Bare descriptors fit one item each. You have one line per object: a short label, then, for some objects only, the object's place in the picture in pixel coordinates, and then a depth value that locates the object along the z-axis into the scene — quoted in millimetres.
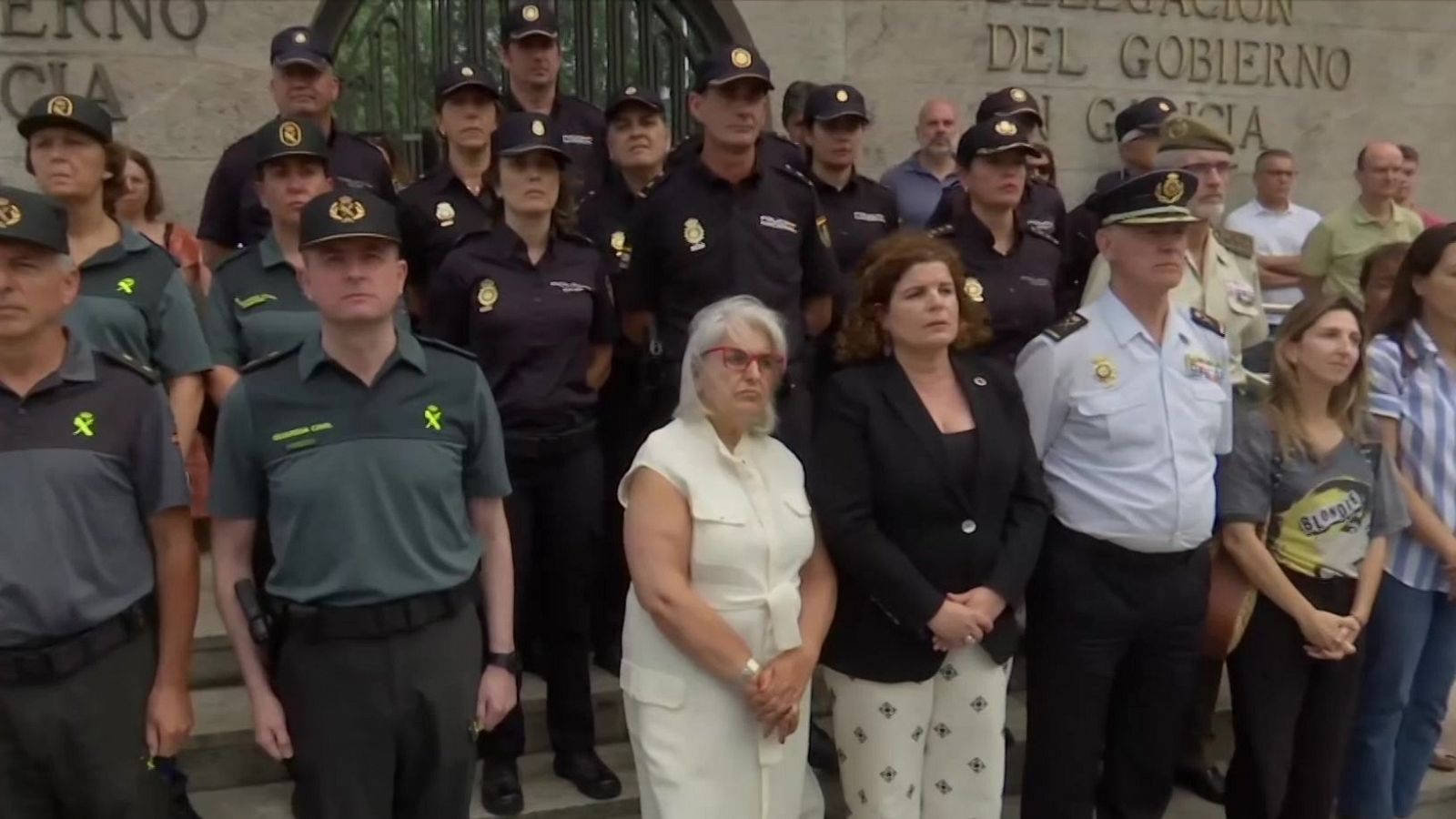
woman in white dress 2947
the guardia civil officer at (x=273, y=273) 3656
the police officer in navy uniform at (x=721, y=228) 4012
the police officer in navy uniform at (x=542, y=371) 3762
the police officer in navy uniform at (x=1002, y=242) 4203
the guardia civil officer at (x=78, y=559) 2611
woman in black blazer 3232
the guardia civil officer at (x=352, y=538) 2742
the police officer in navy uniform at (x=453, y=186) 4160
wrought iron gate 6406
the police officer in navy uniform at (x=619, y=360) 4488
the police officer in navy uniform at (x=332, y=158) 4551
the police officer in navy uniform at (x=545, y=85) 4883
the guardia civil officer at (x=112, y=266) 3375
